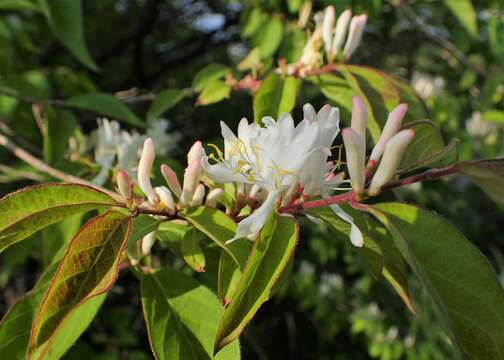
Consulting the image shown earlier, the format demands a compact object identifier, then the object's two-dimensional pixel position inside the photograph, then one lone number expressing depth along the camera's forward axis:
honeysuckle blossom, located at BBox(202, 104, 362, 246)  0.17
